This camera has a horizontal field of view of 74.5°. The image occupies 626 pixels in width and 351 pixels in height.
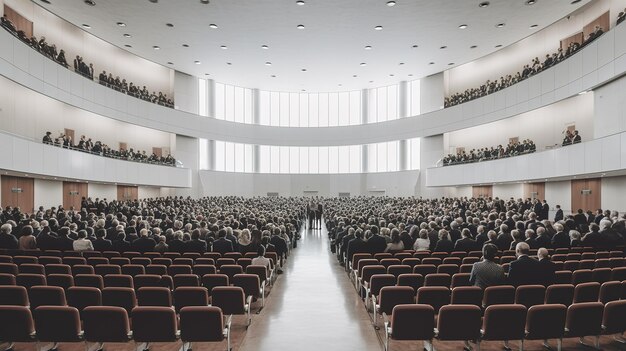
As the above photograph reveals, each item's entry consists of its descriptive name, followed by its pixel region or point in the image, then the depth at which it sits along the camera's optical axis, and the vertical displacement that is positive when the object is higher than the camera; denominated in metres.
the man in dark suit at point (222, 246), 10.39 -1.57
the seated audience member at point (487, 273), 6.12 -1.33
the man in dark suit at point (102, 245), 10.41 -1.55
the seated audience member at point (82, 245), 9.84 -1.47
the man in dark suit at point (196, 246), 10.22 -1.55
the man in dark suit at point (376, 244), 10.53 -1.54
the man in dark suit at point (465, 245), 10.06 -1.49
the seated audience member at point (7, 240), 9.96 -1.37
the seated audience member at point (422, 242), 10.38 -1.48
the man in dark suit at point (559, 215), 16.83 -1.27
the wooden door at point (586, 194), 20.67 -0.50
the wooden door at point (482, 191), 30.38 -0.50
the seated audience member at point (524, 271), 6.35 -1.34
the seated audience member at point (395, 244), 10.24 -1.50
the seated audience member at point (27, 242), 9.97 -1.42
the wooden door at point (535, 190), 25.17 -0.36
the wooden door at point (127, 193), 29.92 -0.68
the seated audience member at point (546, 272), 6.40 -1.36
